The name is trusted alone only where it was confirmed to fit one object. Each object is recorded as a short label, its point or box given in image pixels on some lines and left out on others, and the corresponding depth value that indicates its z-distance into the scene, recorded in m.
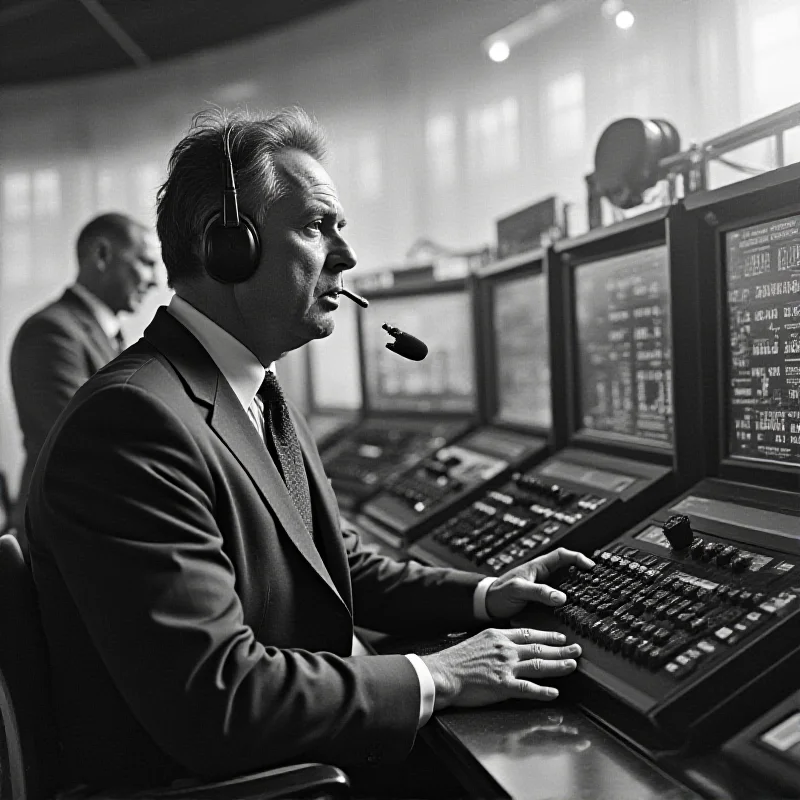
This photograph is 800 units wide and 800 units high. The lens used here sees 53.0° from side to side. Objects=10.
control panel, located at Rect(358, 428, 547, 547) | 1.71
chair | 0.88
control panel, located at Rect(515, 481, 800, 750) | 0.77
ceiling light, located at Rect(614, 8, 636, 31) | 2.81
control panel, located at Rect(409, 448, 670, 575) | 1.27
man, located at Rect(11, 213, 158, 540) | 2.39
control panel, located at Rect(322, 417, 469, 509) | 2.24
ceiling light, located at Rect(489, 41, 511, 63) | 3.25
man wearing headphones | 0.82
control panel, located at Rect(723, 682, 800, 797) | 0.66
